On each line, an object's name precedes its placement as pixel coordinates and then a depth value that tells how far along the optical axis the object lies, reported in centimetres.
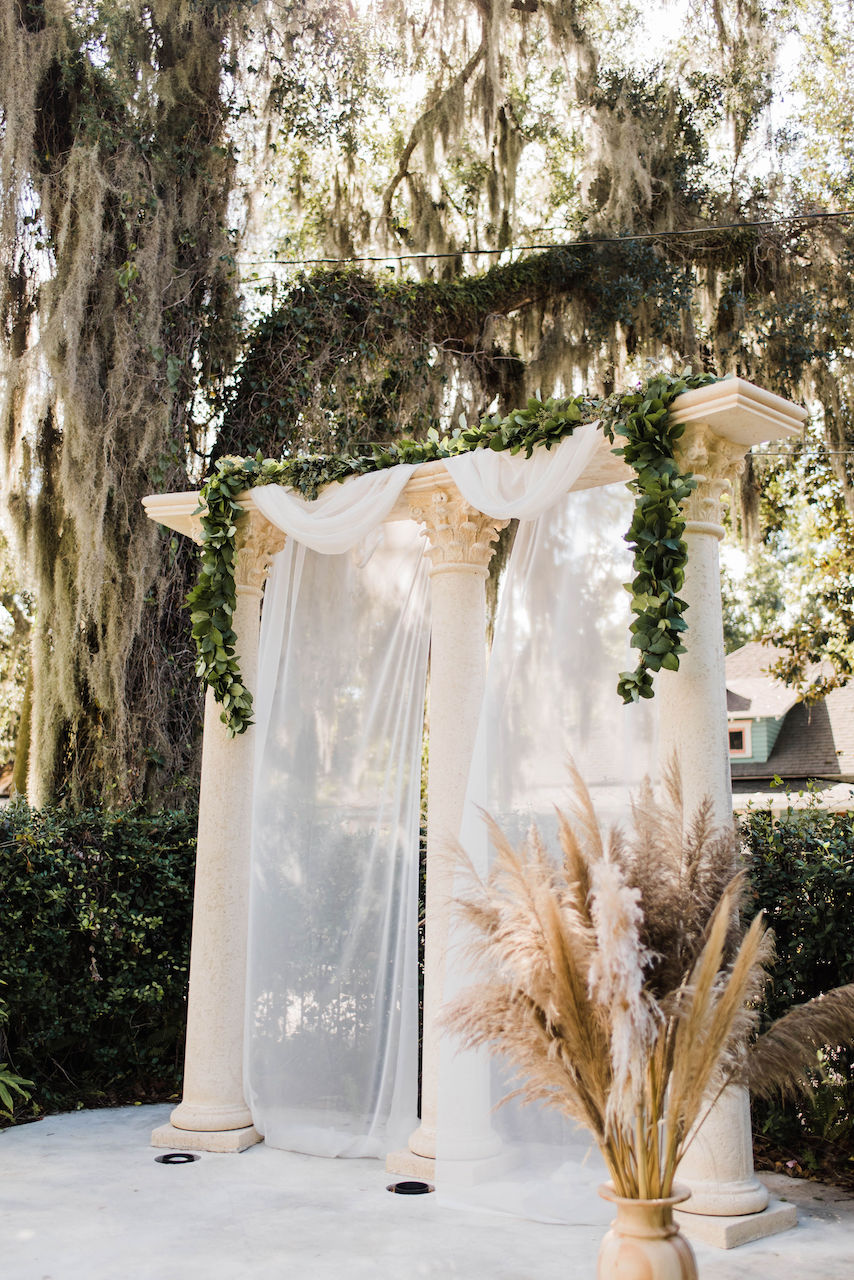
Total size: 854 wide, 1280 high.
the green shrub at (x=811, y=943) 409
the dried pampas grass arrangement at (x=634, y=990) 221
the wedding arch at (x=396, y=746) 368
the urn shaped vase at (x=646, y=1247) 228
